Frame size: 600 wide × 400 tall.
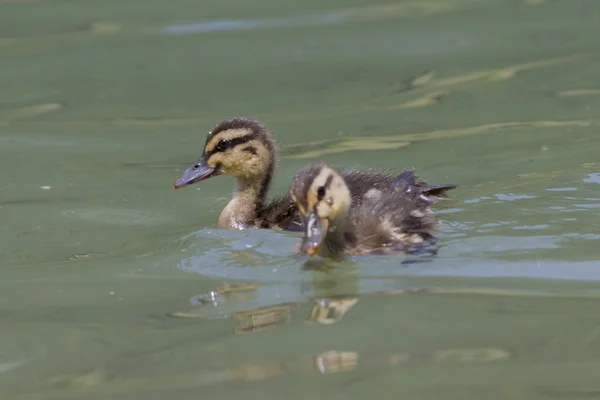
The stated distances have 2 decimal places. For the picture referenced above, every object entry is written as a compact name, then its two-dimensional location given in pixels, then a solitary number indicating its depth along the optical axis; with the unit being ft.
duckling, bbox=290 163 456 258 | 36.19
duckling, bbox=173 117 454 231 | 42.57
